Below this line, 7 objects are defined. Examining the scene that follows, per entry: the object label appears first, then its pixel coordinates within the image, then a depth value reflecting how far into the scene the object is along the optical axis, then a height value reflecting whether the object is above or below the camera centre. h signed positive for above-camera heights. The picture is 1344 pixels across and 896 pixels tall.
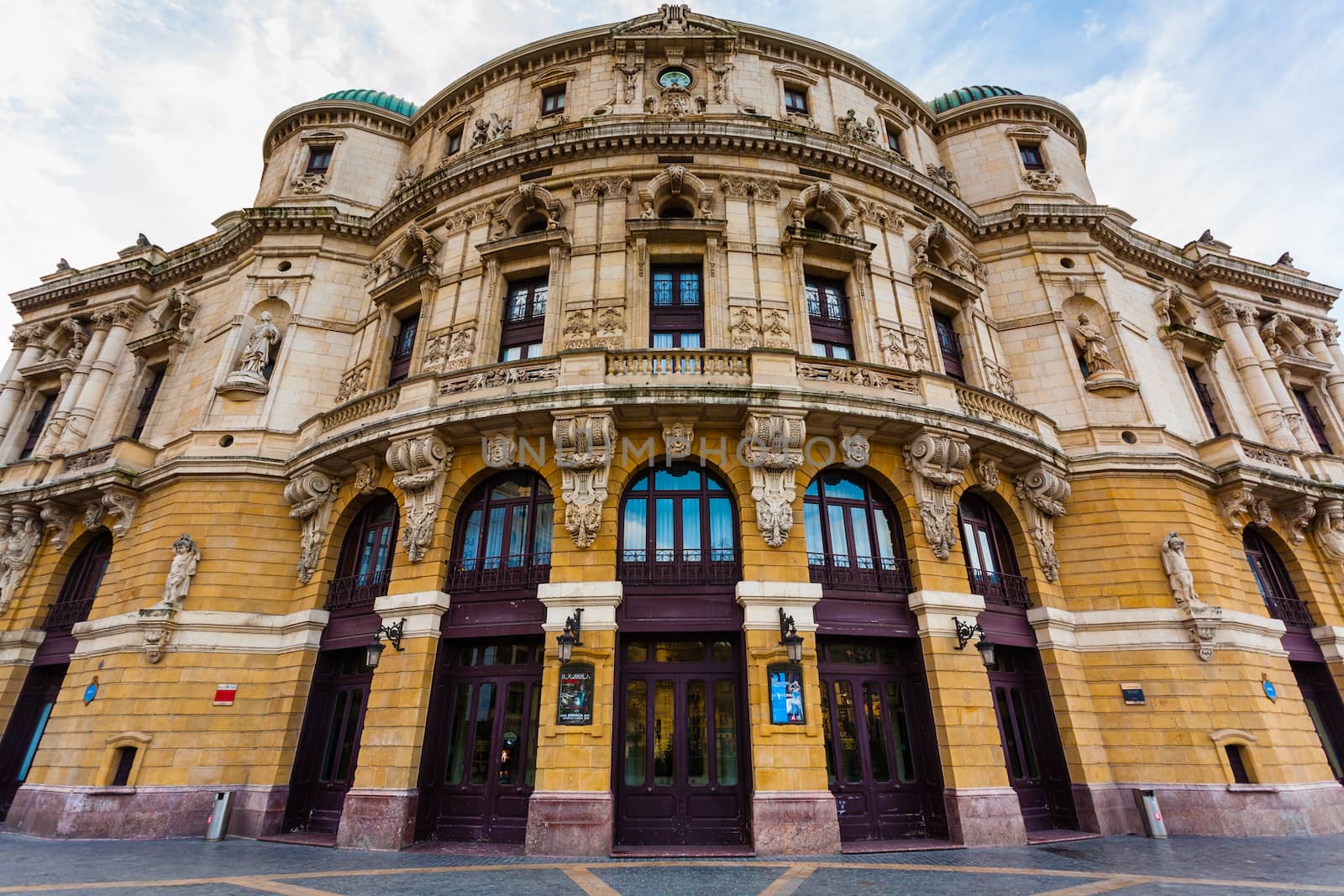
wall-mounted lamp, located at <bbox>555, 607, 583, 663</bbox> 13.64 +2.18
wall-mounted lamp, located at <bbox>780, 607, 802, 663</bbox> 13.58 +2.08
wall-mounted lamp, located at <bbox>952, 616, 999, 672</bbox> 14.54 +2.20
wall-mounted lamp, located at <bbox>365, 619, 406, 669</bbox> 14.79 +2.33
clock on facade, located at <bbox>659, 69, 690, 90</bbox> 23.39 +22.39
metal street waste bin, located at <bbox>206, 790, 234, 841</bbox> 14.96 -1.44
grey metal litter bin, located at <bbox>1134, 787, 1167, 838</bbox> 14.72 -1.53
